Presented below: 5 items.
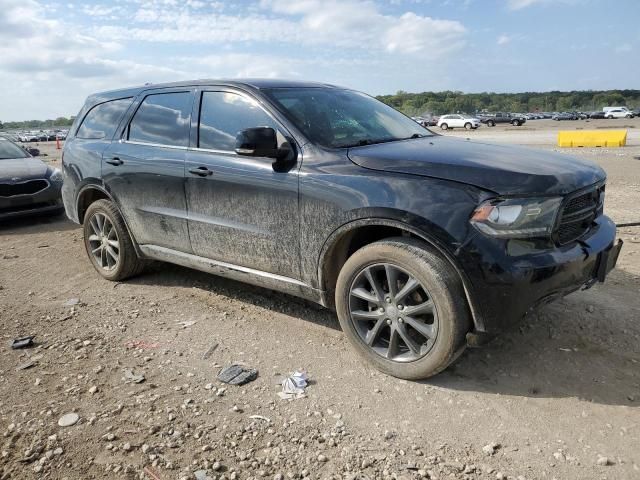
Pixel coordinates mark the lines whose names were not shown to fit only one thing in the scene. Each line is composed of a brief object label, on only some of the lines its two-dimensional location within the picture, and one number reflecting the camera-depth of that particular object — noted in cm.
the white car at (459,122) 4700
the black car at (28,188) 800
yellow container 1916
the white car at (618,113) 6262
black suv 279
